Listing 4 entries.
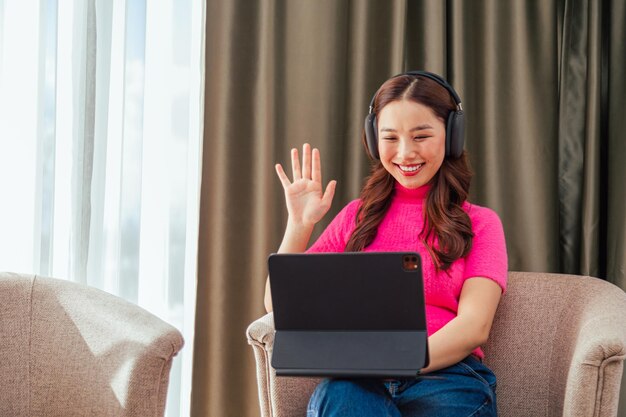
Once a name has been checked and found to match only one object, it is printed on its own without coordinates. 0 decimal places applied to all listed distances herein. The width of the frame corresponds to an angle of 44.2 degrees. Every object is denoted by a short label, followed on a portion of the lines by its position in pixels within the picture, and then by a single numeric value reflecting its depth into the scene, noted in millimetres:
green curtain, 2502
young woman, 1753
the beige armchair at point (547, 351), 1609
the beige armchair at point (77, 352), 1717
